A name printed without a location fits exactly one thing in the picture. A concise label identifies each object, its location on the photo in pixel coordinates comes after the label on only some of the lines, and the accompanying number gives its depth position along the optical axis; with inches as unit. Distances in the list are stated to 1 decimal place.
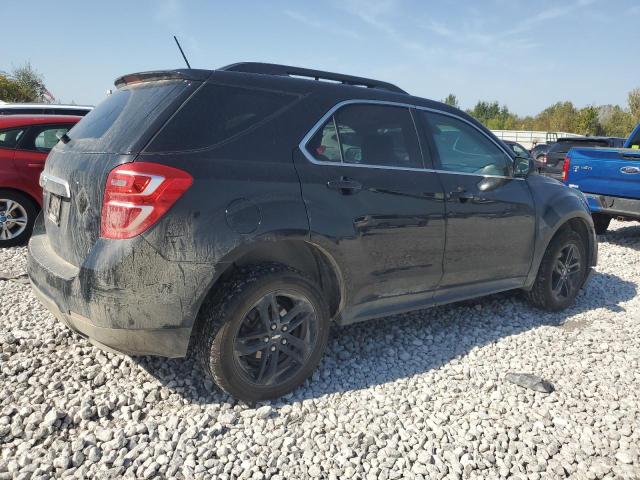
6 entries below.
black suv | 97.7
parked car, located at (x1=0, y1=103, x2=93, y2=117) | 340.8
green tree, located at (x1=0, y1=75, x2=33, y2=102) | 1203.5
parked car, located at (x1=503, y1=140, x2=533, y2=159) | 611.0
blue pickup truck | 275.7
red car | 248.1
